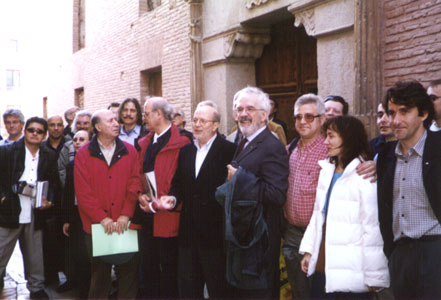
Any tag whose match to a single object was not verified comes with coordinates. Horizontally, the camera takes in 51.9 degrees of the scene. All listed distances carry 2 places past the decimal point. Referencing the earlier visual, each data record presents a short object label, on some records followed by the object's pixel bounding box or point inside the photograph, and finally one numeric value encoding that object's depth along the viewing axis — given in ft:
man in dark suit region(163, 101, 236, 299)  11.66
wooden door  21.22
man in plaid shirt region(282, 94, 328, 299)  10.51
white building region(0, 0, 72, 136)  121.70
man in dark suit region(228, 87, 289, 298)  10.40
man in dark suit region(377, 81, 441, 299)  8.35
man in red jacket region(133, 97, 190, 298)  12.90
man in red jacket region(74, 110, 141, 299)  13.21
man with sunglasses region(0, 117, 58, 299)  15.60
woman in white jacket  8.95
